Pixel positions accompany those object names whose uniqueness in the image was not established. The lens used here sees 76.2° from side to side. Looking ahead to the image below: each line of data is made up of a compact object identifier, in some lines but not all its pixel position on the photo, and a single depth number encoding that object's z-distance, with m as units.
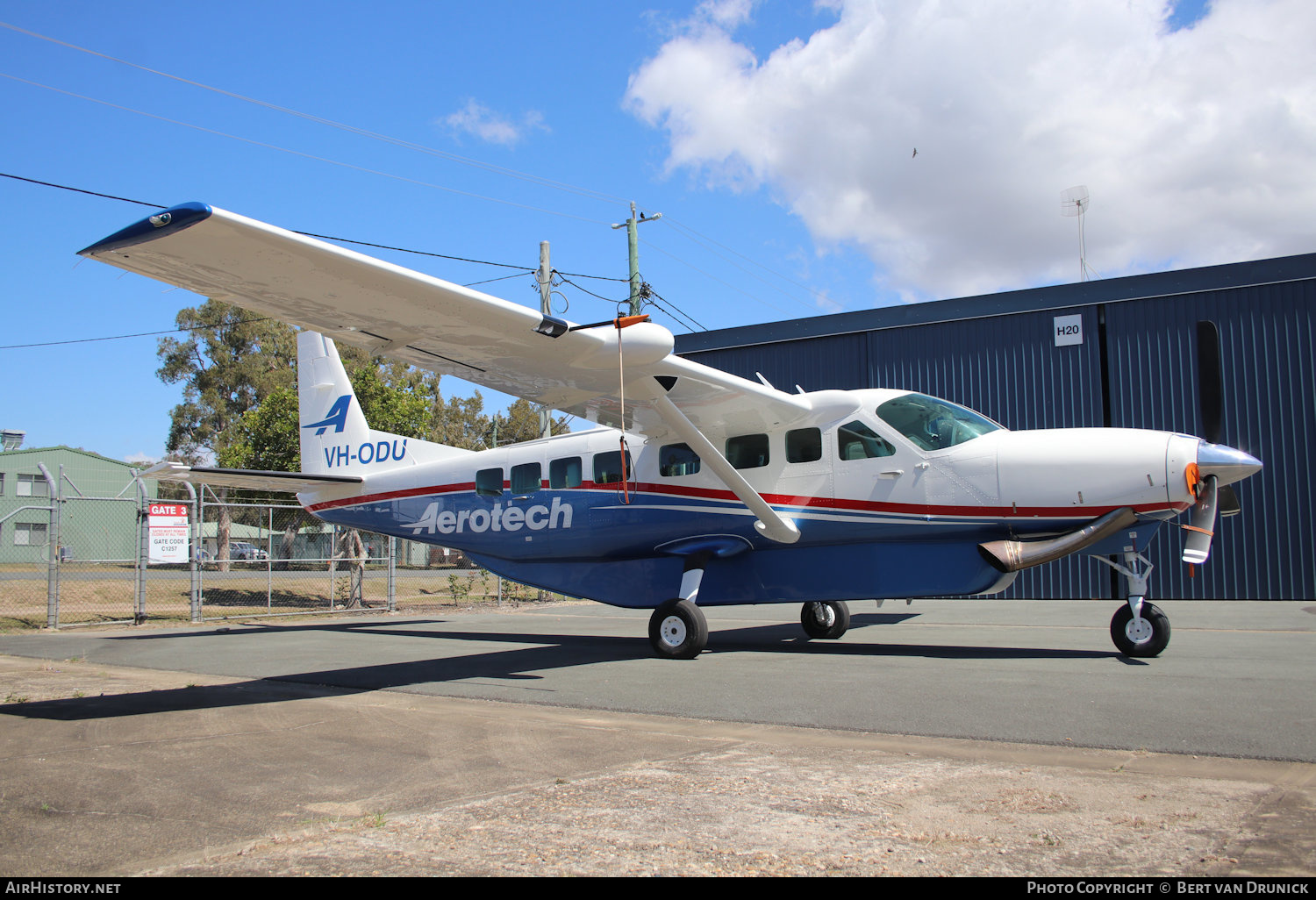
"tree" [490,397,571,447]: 77.69
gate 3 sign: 15.26
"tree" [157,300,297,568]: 48.97
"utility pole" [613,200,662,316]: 24.45
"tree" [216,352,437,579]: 33.22
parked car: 44.82
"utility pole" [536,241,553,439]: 22.16
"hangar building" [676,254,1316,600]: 16.64
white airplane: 6.96
